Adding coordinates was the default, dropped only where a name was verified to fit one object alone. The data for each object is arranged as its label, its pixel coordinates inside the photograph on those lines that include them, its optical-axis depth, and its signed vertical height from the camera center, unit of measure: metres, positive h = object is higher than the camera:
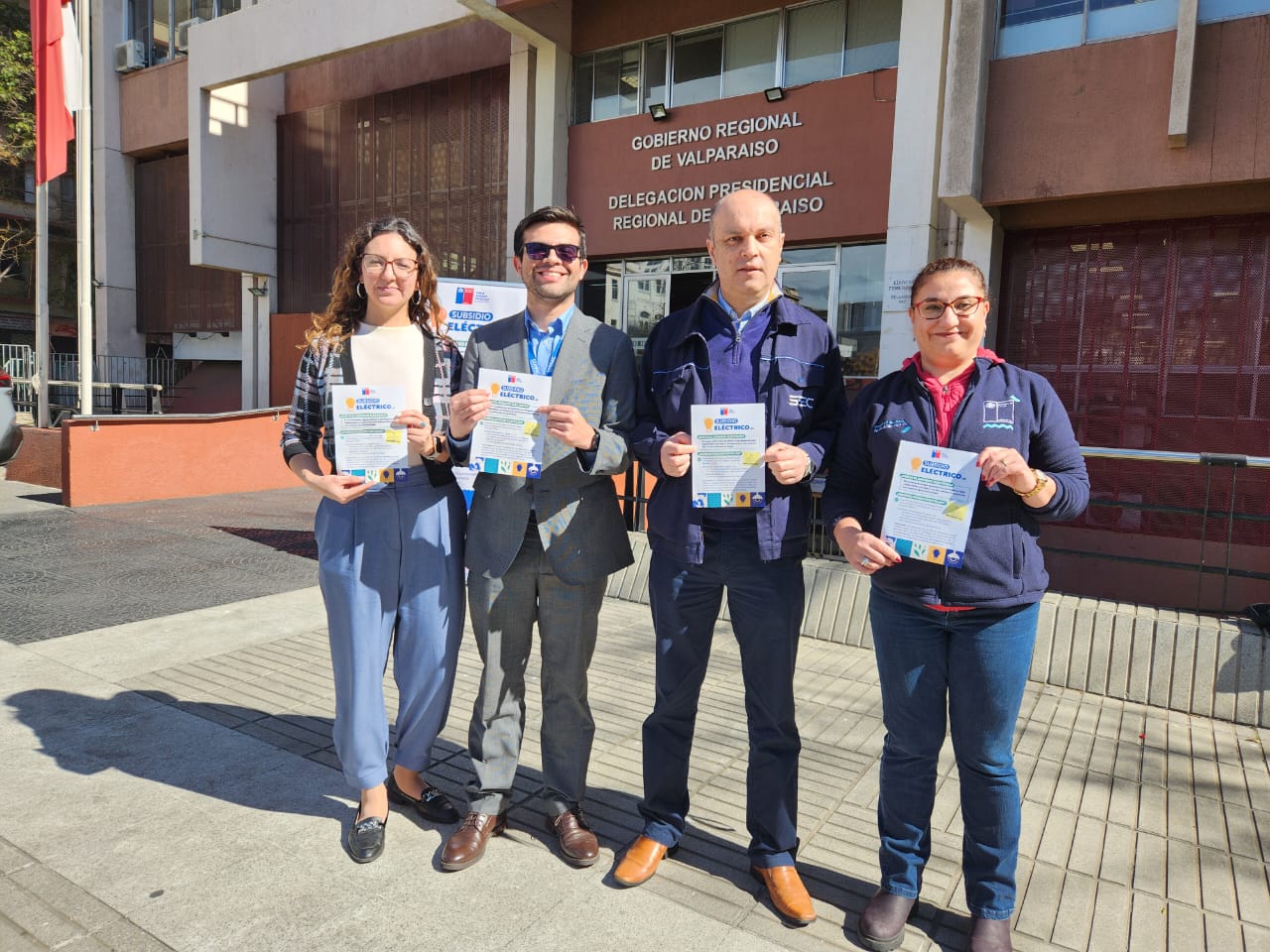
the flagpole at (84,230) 12.08 +2.17
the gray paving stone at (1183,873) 2.82 -1.64
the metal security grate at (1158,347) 9.01 +0.81
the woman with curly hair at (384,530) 2.97 -0.52
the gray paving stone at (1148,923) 2.57 -1.64
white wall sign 10.25 +1.46
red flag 11.86 +4.10
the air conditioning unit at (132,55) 19.69 +7.72
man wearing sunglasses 2.87 -0.53
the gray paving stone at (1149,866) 2.88 -1.64
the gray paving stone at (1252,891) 2.72 -1.63
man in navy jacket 2.66 -0.40
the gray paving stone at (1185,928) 2.56 -1.63
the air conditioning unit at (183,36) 18.47 +7.86
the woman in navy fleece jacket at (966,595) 2.41 -0.55
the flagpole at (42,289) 14.01 +1.48
